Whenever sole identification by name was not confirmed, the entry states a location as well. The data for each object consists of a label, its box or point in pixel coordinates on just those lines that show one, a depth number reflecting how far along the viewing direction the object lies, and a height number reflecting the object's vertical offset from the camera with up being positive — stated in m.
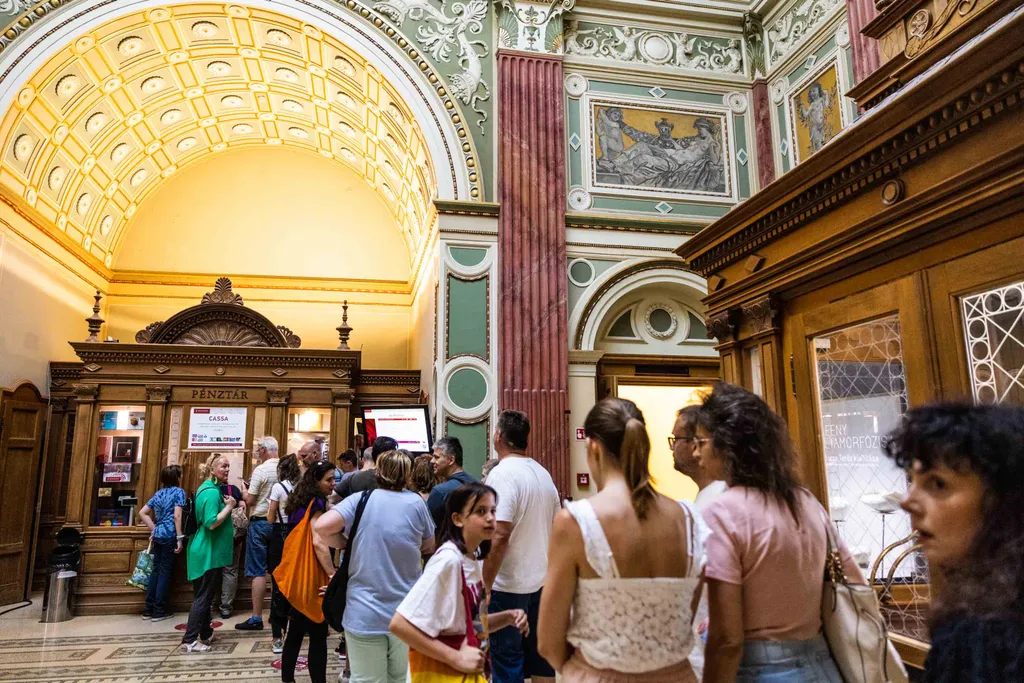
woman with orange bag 4.12 -0.60
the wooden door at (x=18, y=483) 9.05 -0.13
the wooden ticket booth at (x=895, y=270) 2.69 +0.91
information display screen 7.59 +0.47
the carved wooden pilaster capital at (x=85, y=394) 9.12 +1.02
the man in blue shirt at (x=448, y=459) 4.65 +0.06
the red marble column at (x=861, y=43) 7.71 +4.73
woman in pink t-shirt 1.80 -0.32
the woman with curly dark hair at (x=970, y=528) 1.07 -0.11
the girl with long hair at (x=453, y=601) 2.33 -0.46
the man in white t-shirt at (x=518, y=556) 3.58 -0.46
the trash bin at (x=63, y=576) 7.79 -1.17
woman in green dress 6.41 -0.75
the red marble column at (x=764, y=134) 10.10 +4.83
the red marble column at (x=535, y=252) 8.95 +2.86
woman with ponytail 1.78 -0.30
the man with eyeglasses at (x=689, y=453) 2.45 +0.04
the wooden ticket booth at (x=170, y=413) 8.73 +0.80
